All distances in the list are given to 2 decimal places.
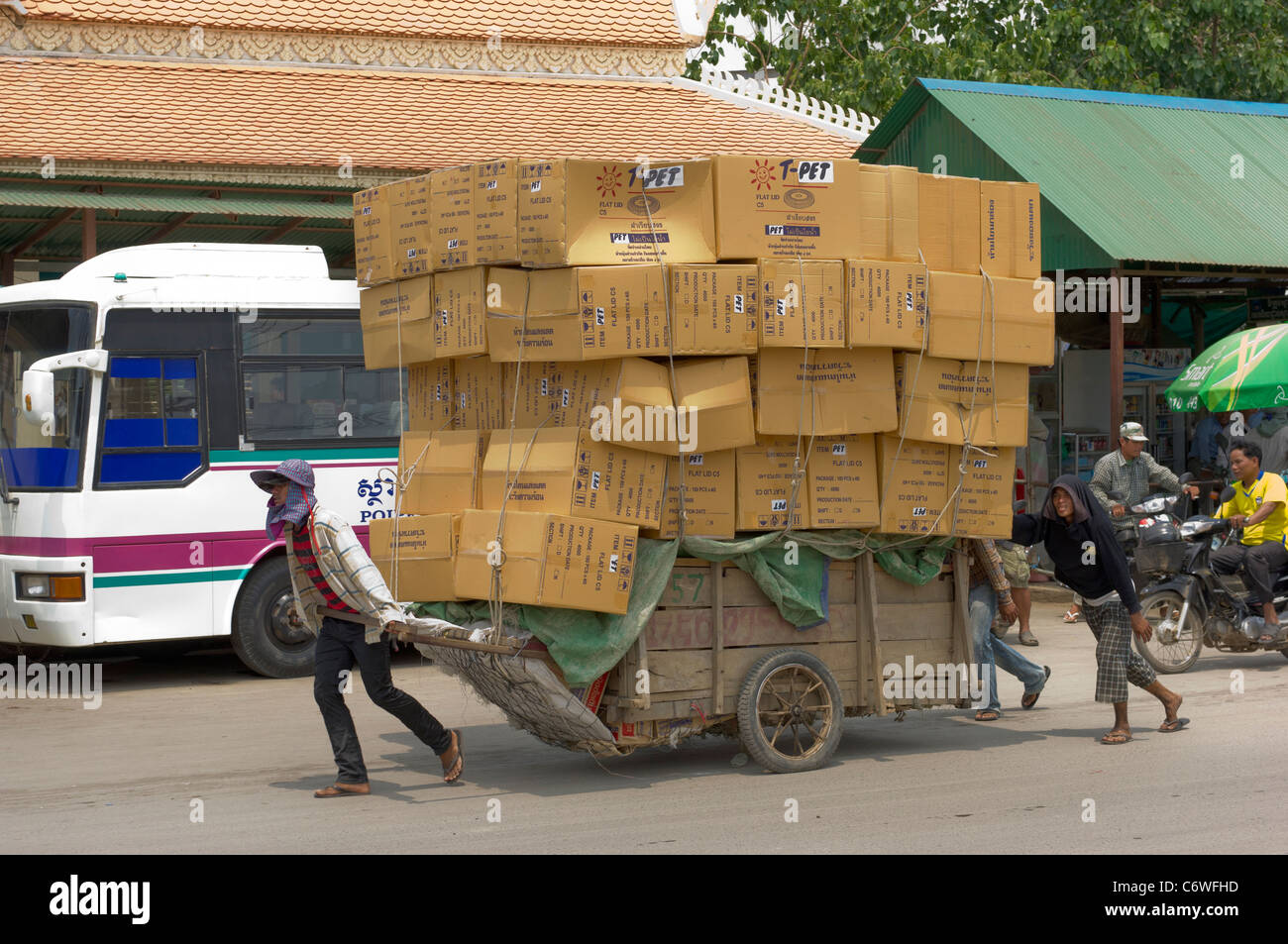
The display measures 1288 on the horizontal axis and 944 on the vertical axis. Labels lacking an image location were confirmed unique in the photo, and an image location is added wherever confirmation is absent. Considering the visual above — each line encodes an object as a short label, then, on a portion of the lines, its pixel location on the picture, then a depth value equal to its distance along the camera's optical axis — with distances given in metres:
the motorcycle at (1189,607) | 11.58
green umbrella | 13.83
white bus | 11.88
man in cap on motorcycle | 13.19
